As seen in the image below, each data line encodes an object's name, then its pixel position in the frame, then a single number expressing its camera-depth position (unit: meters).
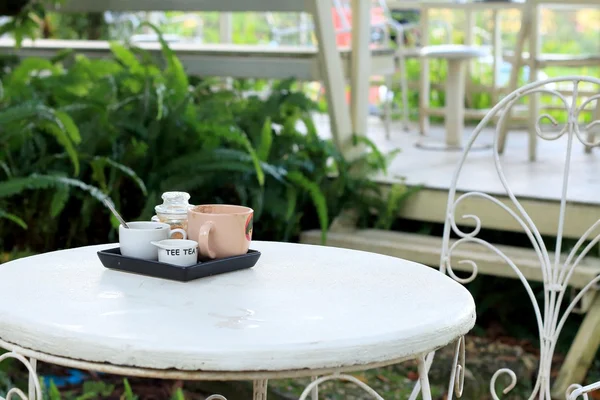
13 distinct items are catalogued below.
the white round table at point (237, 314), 1.08
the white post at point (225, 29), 7.32
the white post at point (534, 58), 4.36
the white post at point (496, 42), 6.78
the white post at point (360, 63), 3.61
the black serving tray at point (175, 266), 1.35
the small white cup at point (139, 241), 1.40
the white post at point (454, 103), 5.14
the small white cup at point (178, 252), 1.36
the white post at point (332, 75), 3.44
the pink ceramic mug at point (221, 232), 1.40
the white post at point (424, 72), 6.12
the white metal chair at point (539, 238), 1.67
